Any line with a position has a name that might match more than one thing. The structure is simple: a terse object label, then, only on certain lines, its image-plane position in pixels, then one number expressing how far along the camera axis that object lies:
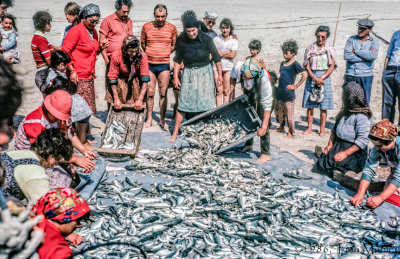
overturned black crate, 5.85
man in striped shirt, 6.99
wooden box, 5.94
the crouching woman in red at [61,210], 2.30
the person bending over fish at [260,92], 5.52
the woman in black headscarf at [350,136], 5.11
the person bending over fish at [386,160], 4.32
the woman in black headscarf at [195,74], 6.53
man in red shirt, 6.78
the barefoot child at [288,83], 6.98
